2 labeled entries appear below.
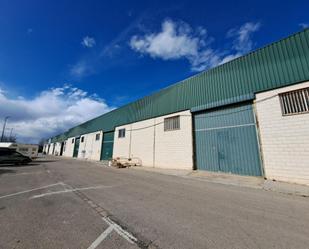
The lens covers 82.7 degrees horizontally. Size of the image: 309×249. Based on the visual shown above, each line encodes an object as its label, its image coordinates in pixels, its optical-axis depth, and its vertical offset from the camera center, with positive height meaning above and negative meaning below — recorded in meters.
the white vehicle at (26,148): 28.17 +1.72
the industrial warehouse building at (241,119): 9.02 +2.82
